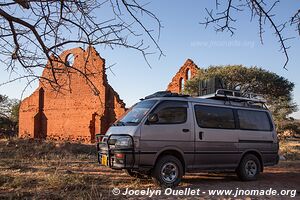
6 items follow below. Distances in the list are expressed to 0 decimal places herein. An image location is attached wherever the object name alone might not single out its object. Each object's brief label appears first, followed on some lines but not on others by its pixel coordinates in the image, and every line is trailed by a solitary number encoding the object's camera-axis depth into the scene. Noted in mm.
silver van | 6599
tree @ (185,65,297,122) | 23856
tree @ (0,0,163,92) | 3955
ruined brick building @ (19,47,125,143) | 26127
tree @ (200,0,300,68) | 3408
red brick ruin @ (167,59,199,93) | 27429
